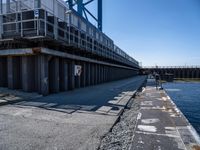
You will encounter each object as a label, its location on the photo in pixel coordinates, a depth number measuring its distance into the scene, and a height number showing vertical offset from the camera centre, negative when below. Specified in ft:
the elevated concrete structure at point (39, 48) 34.17 +5.41
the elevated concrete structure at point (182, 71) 191.01 +1.41
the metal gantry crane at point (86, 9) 85.00 +34.37
